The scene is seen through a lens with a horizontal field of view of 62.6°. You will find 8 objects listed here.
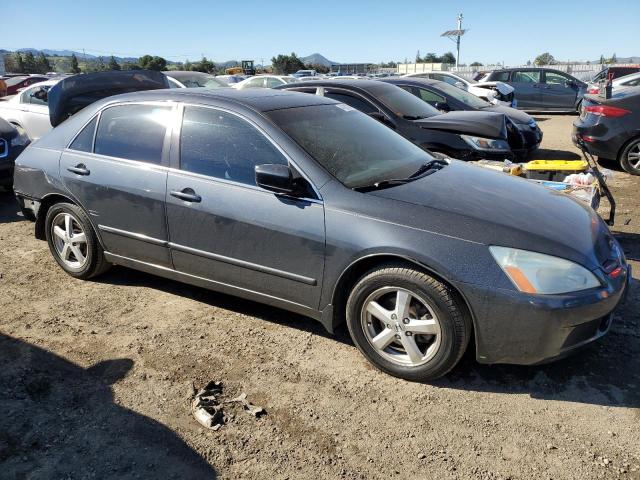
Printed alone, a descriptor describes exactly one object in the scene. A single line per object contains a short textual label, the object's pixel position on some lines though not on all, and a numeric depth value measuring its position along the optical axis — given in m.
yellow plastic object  5.05
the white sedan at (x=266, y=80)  17.42
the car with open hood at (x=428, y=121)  6.52
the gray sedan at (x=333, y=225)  2.76
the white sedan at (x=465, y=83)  14.88
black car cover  5.76
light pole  54.18
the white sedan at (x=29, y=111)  9.29
